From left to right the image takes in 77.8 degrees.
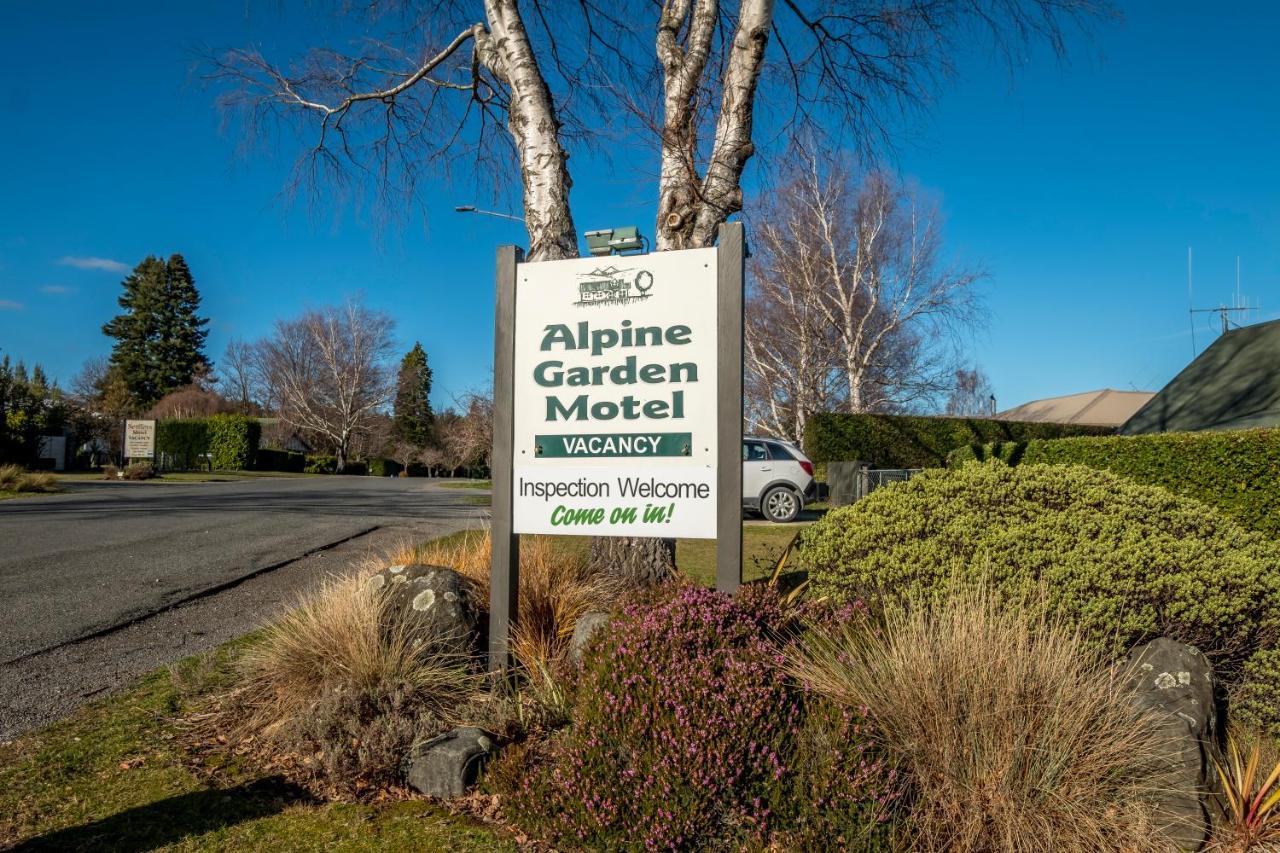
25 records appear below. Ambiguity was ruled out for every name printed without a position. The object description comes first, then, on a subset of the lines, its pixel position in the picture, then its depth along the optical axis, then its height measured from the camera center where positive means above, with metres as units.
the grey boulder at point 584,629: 4.06 -0.91
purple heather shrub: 2.86 -1.10
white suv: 15.92 -0.41
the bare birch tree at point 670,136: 5.97 +2.54
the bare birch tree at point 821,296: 26.05 +5.54
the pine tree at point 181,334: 63.34 +10.27
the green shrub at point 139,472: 29.53 -0.46
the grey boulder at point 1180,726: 2.98 -1.07
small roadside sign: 33.84 +0.89
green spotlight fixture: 4.56 +1.27
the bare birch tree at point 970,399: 37.44 +3.71
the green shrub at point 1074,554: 3.80 -0.48
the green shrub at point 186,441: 44.22 +1.05
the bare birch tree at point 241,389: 67.00 +6.08
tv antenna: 15.65 +2.99
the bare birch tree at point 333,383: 54.06 +5.32
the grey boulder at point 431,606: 4.45 -0.84
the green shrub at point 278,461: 47.53 -0.07
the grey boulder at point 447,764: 3.47 -1.35
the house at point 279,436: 58.90 +1.85
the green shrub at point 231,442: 43.78 +0.98
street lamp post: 7.35 +2.48
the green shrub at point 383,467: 53.38 -0.50
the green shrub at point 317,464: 50.22 -0.26
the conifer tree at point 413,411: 59.56 +3.80
